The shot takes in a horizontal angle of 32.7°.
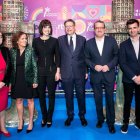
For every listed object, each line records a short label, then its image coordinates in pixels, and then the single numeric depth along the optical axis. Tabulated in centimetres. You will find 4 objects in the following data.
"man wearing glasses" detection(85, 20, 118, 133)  411
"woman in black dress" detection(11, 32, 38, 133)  402
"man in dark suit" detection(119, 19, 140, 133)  396
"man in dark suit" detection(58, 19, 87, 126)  437
